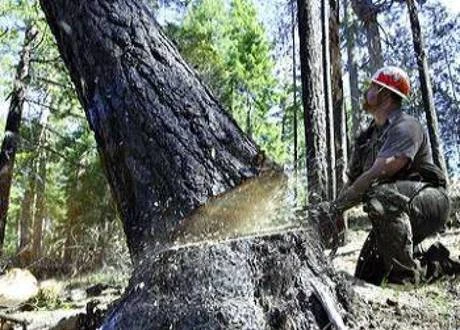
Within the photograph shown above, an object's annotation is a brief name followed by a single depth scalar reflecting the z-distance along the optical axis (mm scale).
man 3783
